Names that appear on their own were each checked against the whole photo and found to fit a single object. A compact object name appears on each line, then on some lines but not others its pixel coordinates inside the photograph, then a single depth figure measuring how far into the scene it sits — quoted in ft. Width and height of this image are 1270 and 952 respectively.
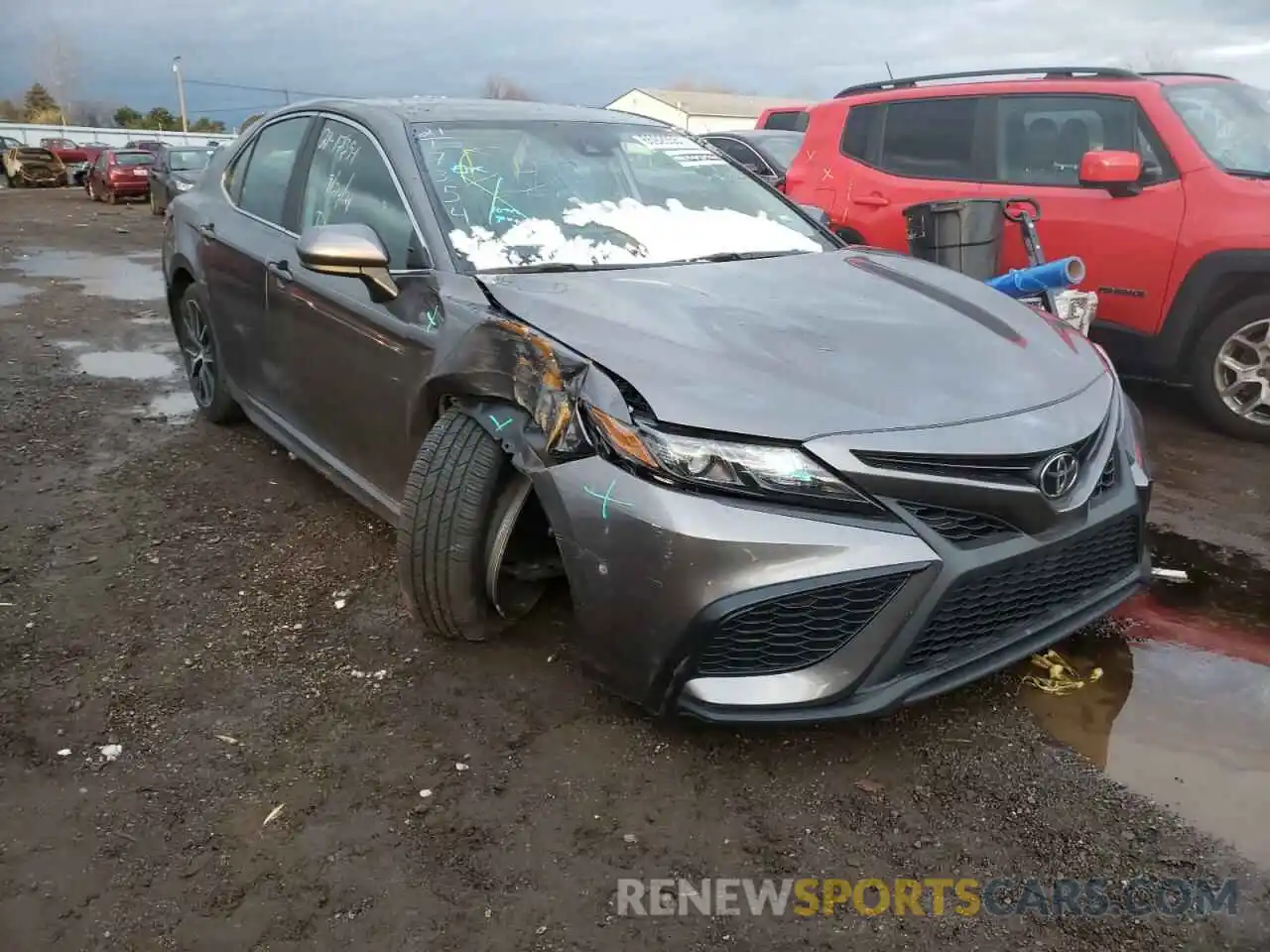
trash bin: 17.54
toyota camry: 7.39
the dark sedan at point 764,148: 29.50
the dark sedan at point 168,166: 61.05
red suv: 16.12
